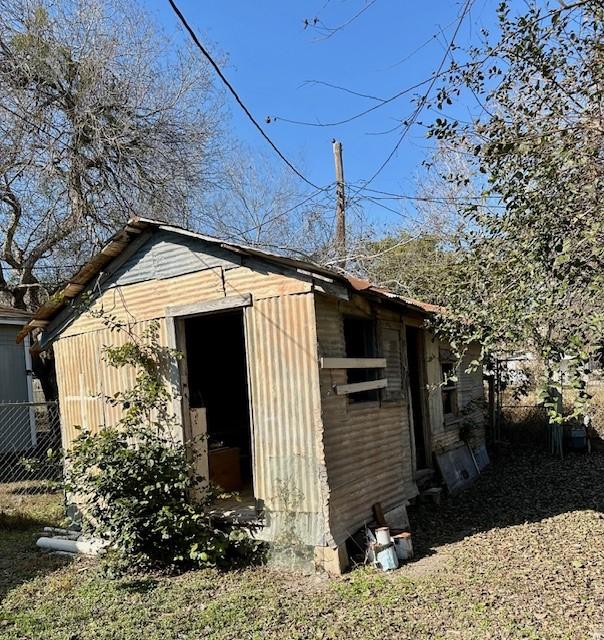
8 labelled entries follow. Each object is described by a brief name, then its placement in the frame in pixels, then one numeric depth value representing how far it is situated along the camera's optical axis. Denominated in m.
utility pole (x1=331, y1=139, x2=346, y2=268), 13.34
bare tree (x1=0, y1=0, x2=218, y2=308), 11.30
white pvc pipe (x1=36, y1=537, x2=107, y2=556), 6.35
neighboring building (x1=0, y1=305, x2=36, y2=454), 11.07
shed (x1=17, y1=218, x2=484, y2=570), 5.50
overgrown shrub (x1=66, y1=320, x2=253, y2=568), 5.61
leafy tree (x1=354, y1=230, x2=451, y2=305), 13.41
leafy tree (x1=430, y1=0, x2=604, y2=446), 4.12
